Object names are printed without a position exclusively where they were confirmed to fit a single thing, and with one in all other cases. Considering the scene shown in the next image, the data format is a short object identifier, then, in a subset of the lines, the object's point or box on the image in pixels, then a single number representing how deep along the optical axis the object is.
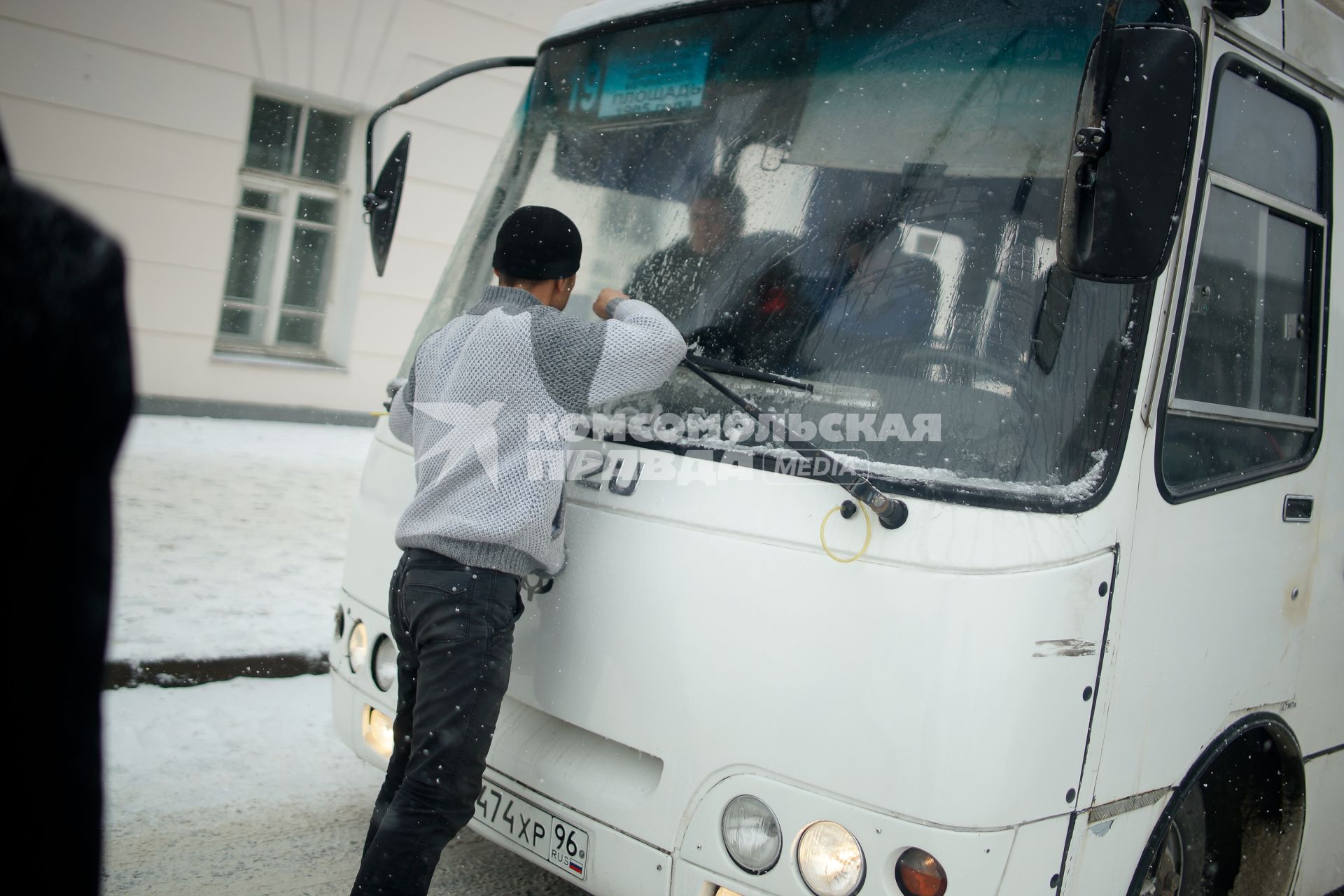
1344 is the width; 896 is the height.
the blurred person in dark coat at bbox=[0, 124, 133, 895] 0.80
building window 10.55
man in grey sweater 2.47
